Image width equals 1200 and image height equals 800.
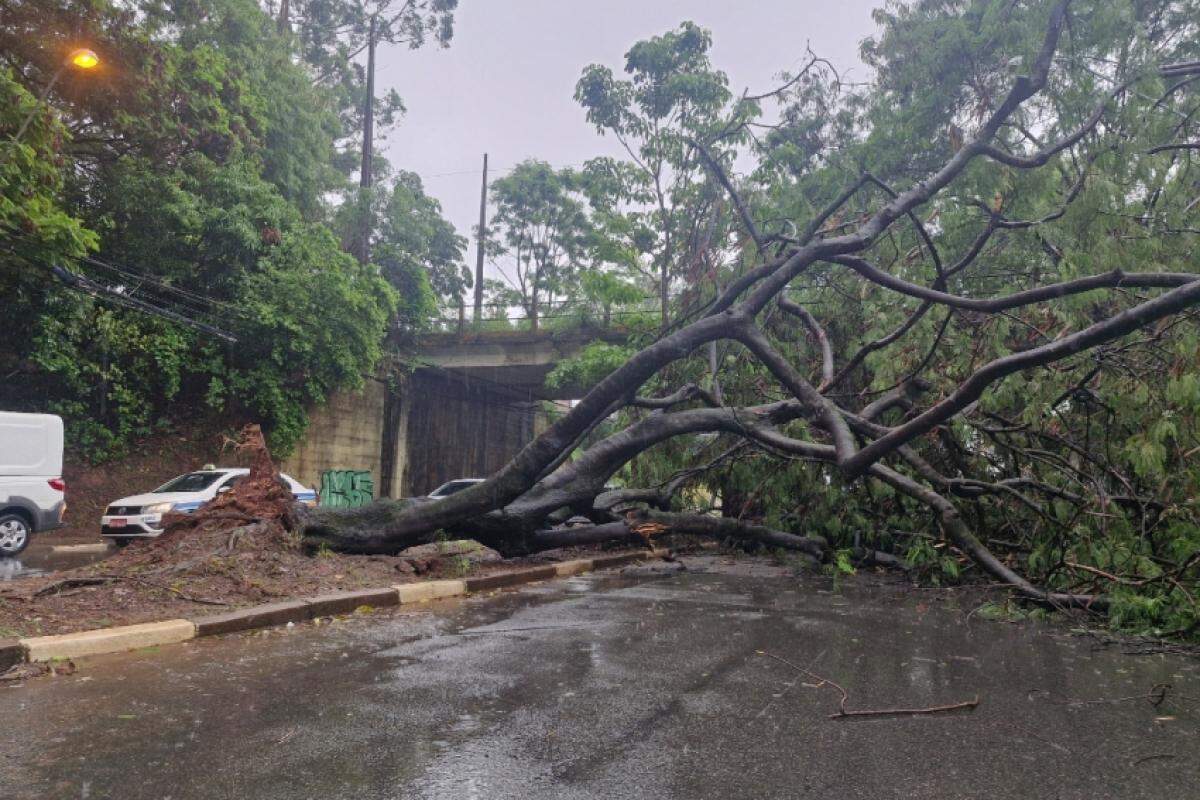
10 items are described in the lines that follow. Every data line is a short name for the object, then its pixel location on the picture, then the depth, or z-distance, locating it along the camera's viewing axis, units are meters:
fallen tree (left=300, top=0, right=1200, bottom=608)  8.02
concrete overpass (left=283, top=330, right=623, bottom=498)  24.67
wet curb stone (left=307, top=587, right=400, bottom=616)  7.06
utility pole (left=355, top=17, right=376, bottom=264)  25.52
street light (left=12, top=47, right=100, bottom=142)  11.66
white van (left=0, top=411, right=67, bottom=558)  12.46
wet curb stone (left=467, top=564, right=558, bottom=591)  9.22
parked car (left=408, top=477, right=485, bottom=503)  18.25
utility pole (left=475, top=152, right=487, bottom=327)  36.12
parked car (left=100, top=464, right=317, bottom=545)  13.18
